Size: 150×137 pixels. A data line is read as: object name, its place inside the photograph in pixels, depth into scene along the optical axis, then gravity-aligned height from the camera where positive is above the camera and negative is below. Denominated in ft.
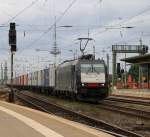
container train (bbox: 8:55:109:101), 122.72 +0.92
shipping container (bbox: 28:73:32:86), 278.07 +2.08
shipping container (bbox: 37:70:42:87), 230.89 +1.30
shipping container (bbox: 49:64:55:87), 177.17 +2.03
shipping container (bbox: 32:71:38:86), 251.80 +1.91
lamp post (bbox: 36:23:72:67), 284.61 +16.56
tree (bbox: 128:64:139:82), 466.74 +9.48
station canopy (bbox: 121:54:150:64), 197.58 +8.83
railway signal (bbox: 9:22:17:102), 111.04 +9.23
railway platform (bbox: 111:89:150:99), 191.46 -3.90
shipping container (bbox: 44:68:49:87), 198.06 +2.17
